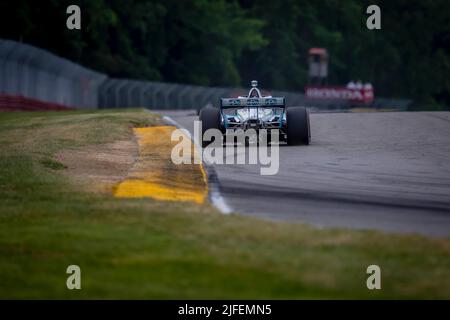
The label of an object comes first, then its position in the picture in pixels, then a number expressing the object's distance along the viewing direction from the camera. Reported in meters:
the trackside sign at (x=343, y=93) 75.75
